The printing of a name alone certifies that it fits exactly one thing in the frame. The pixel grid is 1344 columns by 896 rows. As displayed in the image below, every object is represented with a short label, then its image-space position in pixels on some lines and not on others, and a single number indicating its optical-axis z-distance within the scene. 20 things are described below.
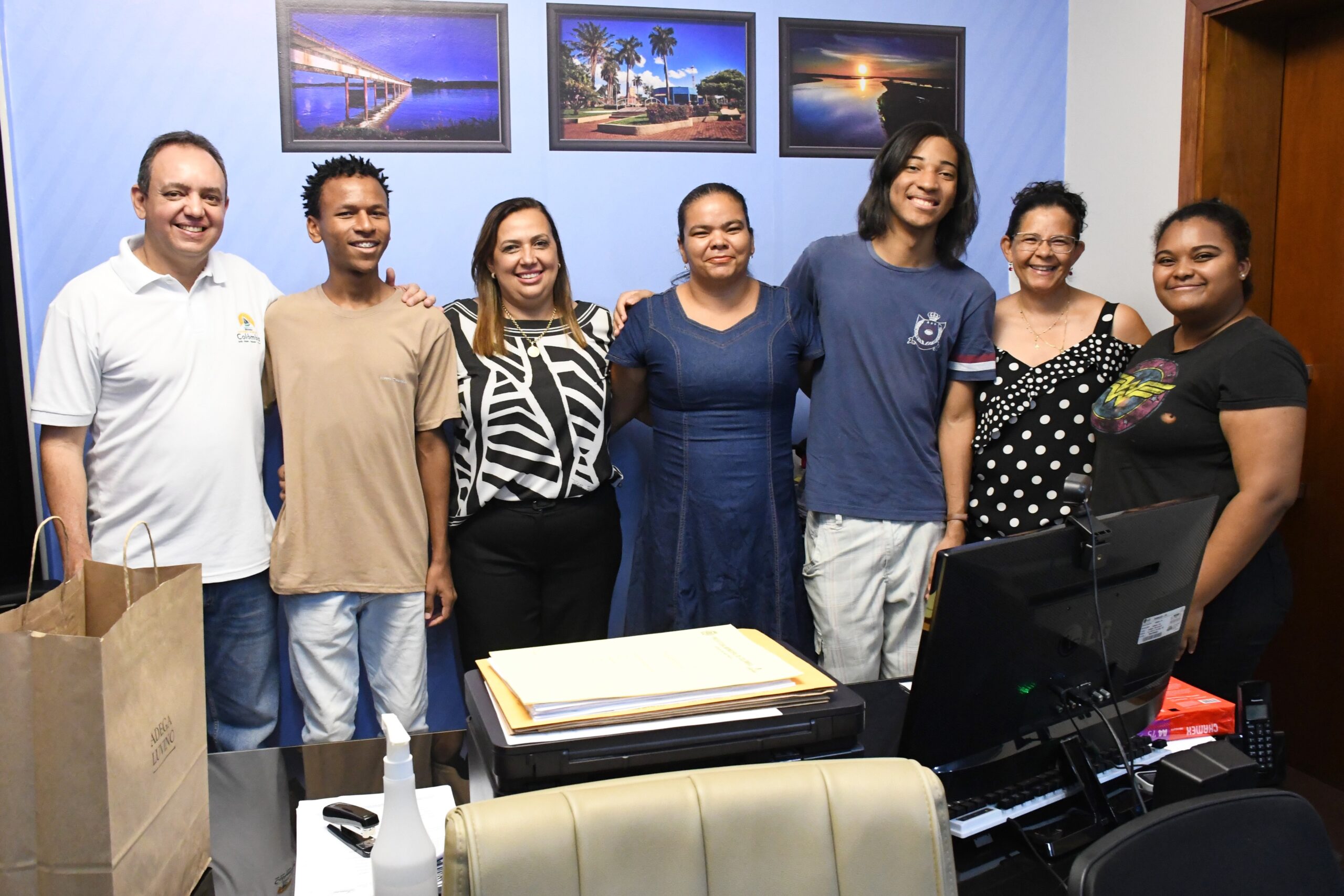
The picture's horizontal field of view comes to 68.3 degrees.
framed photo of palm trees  2.78
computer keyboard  1.16
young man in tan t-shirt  2.26
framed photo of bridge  2.62
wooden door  2.55
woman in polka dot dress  2.33
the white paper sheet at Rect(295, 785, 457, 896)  1.07
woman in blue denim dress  2.30
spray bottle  0.91
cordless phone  1.37
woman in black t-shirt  1.99
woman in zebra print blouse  2.34
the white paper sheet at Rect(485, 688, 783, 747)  1.05
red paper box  1.43
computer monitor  1.11
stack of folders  1.08
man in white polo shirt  2.10
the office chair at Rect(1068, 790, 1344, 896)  0.84
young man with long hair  2.33
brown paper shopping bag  0.90
